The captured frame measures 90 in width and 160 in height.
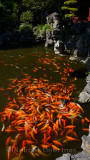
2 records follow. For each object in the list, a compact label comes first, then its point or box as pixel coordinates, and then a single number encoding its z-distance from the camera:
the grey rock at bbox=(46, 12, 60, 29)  18.42
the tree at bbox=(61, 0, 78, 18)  17.41
